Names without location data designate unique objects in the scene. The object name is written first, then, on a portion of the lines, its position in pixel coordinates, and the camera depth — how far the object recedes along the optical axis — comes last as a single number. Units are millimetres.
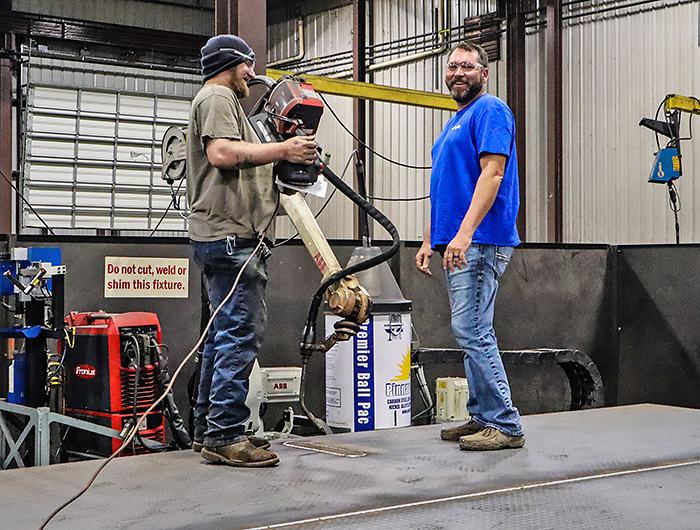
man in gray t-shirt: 2666
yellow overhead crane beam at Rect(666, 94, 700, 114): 6584
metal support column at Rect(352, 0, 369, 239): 8633
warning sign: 3912
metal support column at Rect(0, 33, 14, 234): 8544
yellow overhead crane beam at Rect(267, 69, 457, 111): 5887
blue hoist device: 6633
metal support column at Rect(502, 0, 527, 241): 8043
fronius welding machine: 3367
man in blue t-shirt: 2920
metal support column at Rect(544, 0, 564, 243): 8133
